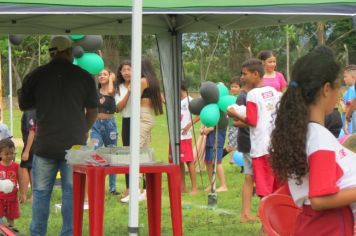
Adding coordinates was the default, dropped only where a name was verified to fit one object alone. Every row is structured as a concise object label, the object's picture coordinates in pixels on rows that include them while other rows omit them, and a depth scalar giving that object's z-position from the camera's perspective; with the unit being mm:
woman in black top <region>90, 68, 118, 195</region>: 10644
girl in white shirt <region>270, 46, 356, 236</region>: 3481
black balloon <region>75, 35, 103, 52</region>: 10118
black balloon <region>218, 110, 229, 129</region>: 10232
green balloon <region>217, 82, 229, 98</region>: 10270
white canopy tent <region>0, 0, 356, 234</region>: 5680
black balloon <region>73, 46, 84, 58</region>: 9993
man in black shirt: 6958
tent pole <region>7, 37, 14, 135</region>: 12801
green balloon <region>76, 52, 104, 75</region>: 10098
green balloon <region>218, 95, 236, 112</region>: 10051
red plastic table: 6202
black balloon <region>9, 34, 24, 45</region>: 11877
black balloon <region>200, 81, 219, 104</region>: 10000
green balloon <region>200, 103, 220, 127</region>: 9869
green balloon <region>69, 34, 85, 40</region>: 9265
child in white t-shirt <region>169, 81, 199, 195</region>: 11236
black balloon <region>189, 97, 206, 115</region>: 10213
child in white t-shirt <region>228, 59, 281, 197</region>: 7708
